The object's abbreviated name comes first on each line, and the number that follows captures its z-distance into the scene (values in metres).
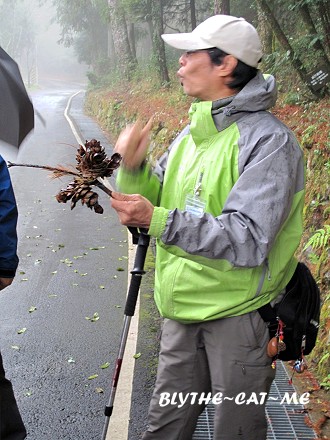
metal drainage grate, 4.16
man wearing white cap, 2.52
